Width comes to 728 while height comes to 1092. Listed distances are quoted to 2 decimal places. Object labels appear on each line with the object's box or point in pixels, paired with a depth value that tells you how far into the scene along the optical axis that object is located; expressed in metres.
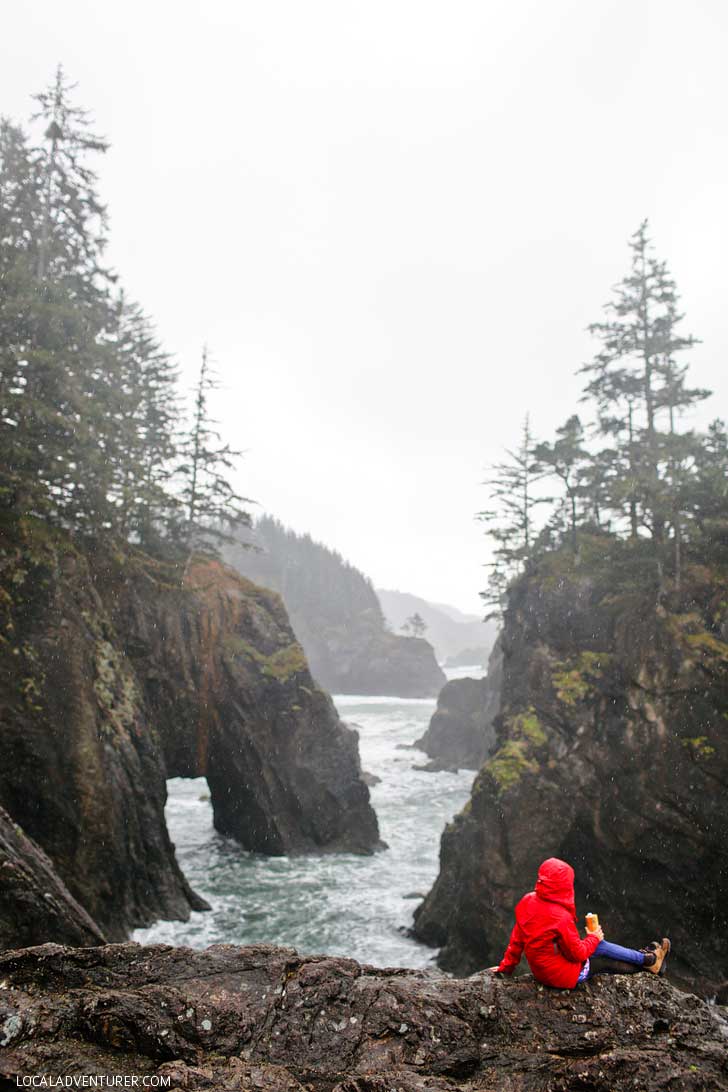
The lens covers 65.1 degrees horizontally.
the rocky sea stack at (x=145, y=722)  13.64
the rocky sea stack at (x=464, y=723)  45.72
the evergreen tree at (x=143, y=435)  21.44
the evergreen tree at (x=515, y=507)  33.38
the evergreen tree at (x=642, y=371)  23.11
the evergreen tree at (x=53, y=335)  15.94
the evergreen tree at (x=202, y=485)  27.80
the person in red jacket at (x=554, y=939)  5.38
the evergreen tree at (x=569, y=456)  27.61
